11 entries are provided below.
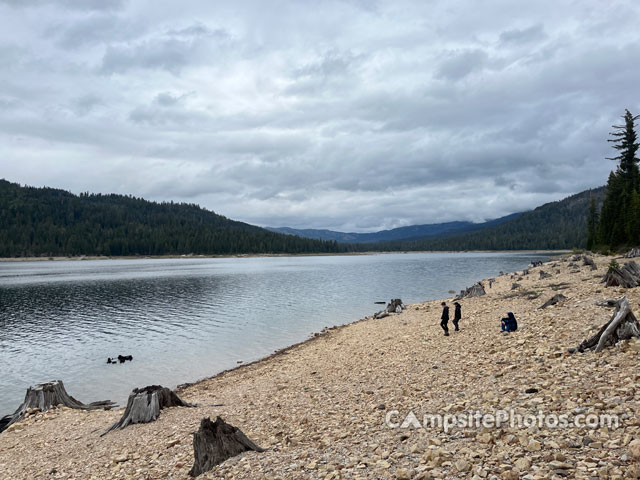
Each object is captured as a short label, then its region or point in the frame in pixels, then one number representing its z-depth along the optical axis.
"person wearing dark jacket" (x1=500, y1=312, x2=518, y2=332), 18.55
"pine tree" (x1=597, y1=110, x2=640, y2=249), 66.56
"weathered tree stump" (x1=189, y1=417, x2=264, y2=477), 9.77
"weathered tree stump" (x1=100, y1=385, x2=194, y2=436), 14.86
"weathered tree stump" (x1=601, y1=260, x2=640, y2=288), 21.78
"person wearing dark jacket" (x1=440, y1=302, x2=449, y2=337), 22.97
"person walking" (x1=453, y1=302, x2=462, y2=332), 23.53
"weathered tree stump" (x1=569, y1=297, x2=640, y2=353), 11.73
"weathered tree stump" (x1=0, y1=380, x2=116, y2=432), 18.52
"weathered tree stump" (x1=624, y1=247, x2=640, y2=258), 55.02
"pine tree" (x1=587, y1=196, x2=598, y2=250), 101.06
